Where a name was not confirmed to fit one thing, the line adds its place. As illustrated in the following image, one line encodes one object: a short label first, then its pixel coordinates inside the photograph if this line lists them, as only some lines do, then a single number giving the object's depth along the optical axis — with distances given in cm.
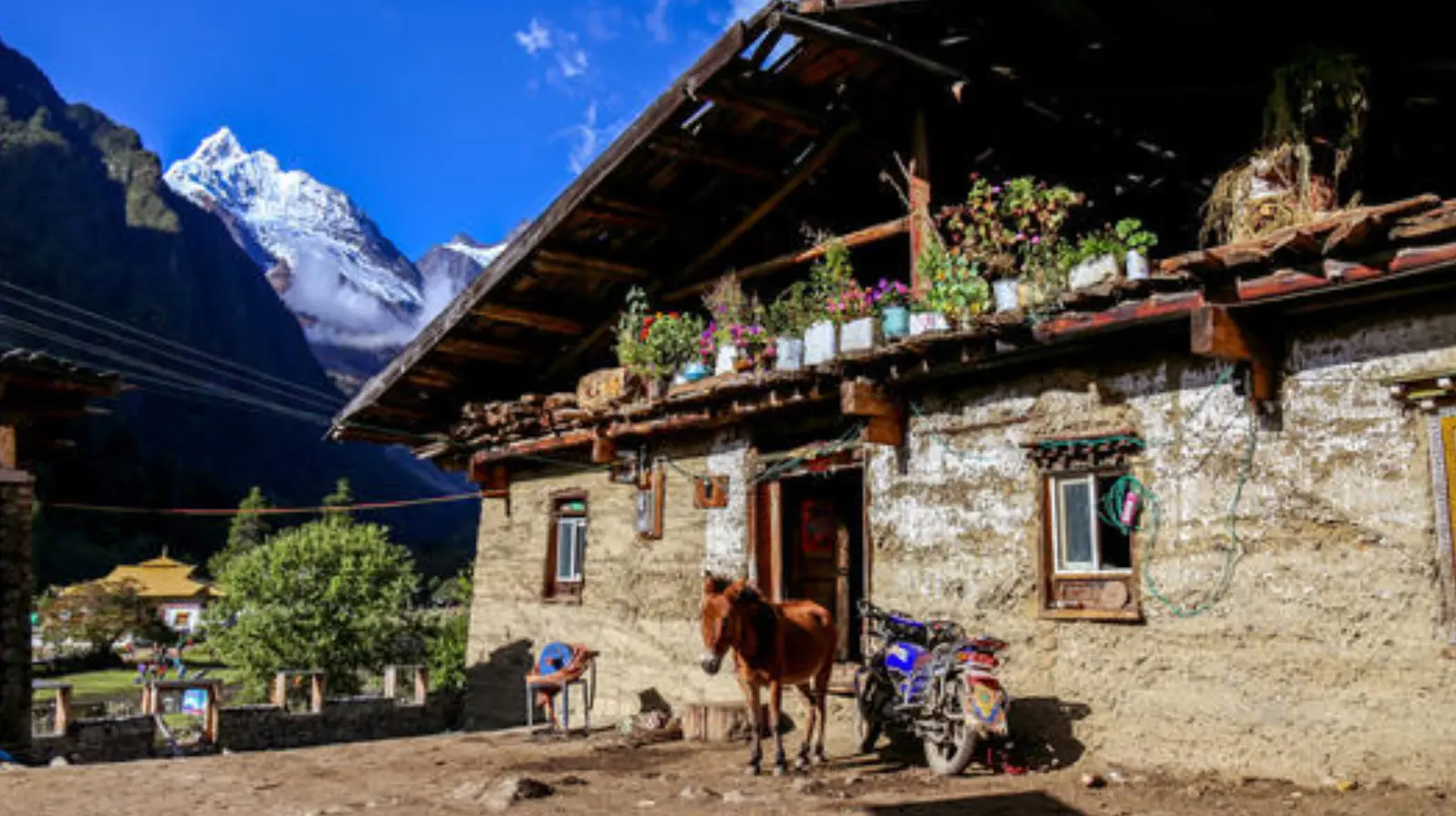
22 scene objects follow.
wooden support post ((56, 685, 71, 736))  1894
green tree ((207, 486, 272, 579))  6725
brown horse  813
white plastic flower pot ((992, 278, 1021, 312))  848
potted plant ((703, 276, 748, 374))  1103
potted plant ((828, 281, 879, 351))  939
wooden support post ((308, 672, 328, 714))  2303
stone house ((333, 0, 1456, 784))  658
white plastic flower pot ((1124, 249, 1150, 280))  777
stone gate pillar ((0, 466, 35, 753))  1251
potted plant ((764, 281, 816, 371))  1012
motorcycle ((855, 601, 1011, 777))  769
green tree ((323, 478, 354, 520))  7156
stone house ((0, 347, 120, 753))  1247
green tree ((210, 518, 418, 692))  3131
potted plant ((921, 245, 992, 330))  865
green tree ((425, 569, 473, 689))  2889
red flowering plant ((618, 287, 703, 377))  1173
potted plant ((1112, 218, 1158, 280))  779
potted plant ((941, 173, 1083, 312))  855
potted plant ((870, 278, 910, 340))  923
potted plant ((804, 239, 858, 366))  970
